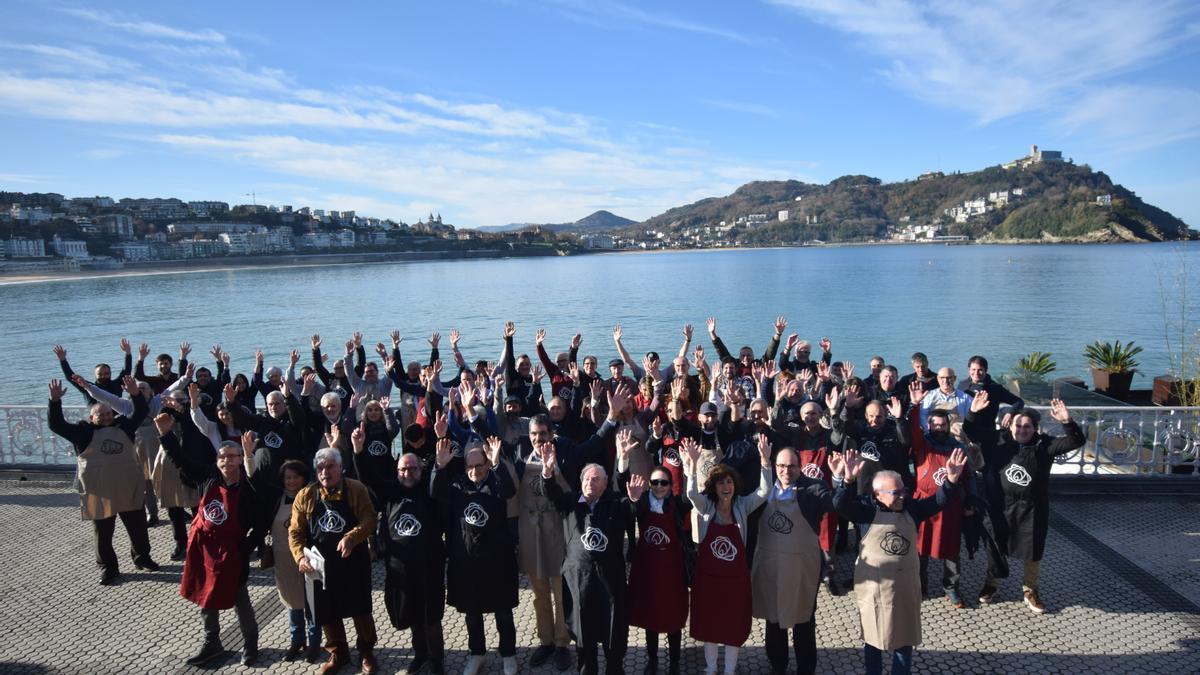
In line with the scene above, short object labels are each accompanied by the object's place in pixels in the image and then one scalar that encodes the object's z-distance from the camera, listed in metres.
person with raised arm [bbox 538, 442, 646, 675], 4.04
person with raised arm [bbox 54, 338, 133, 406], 7.38
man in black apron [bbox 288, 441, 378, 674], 4.17
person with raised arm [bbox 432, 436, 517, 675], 4.24
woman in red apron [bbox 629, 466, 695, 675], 4.09
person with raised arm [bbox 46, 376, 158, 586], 5.65
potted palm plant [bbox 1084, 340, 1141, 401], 11.89
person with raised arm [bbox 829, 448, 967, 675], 3.87
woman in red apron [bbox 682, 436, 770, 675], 4.05
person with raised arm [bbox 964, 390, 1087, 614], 4.91
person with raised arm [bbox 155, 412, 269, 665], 4.39
